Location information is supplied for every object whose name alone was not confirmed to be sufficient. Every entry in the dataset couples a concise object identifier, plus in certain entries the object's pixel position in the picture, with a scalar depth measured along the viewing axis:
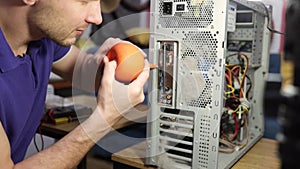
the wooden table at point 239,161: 0.93
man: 0.79
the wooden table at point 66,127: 1.21
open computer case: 0.76
